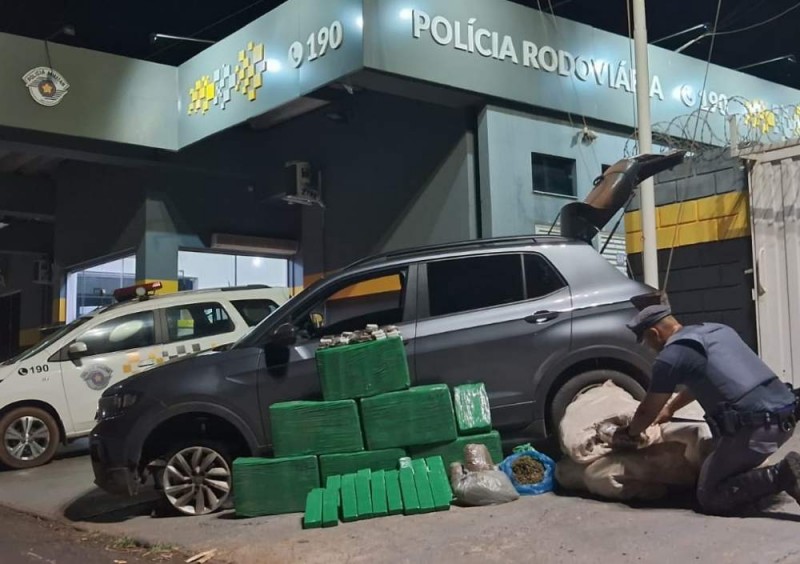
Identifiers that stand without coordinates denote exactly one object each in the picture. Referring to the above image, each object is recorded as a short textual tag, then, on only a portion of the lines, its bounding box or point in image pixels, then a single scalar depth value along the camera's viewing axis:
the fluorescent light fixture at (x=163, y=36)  12.54
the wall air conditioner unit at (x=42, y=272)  18.80
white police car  9.07
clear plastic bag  5.16
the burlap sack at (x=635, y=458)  4.82
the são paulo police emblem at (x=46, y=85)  11.08
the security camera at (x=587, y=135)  10.83
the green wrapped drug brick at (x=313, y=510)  5.04
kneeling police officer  4.29
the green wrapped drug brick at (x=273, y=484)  5.48
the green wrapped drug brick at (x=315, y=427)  5.52
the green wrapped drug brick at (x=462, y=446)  5.55
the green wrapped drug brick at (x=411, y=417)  5.54
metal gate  6.88
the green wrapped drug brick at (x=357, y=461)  5.57
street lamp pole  7.46
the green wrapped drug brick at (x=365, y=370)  5.59
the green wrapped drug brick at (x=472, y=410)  5.58
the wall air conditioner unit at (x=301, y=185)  12.16
